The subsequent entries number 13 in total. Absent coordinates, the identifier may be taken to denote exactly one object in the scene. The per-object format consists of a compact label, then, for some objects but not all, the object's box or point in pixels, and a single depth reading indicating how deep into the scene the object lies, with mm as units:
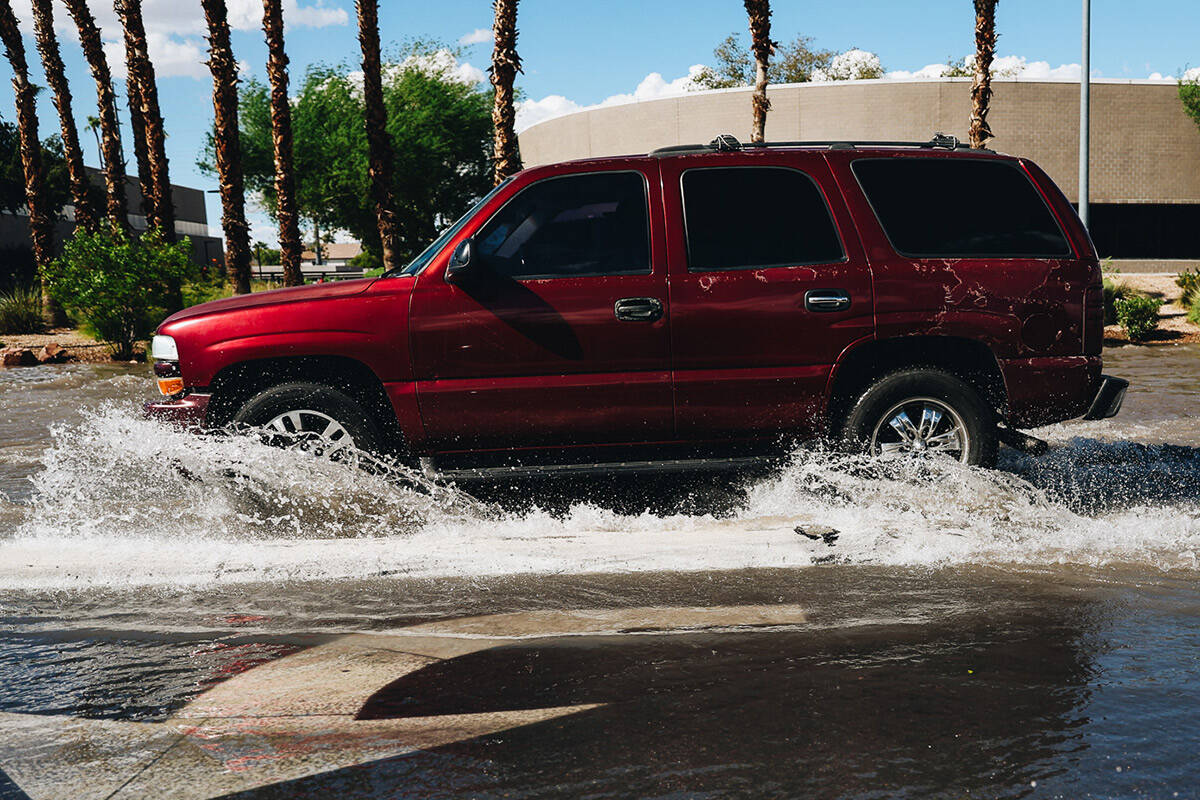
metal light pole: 22688
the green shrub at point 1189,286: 24431
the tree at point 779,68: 71812
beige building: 36656
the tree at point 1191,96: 35812
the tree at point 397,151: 40281
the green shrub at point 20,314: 25281
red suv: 5910
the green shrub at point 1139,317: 21297
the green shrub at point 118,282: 20156
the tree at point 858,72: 71938
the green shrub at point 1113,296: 23391
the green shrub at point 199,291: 22641
